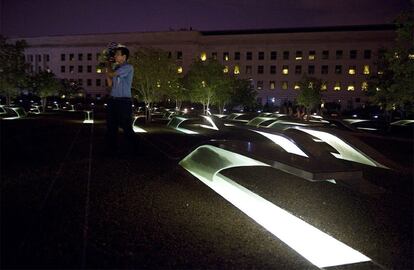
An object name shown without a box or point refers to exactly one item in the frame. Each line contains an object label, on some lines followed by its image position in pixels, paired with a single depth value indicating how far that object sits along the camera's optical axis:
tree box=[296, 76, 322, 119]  44.53
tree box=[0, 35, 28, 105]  22.12
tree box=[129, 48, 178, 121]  28.03
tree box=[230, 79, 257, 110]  43.94
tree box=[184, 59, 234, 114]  35.47
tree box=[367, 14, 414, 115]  12.37
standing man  7.45
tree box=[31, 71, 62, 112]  39.44
